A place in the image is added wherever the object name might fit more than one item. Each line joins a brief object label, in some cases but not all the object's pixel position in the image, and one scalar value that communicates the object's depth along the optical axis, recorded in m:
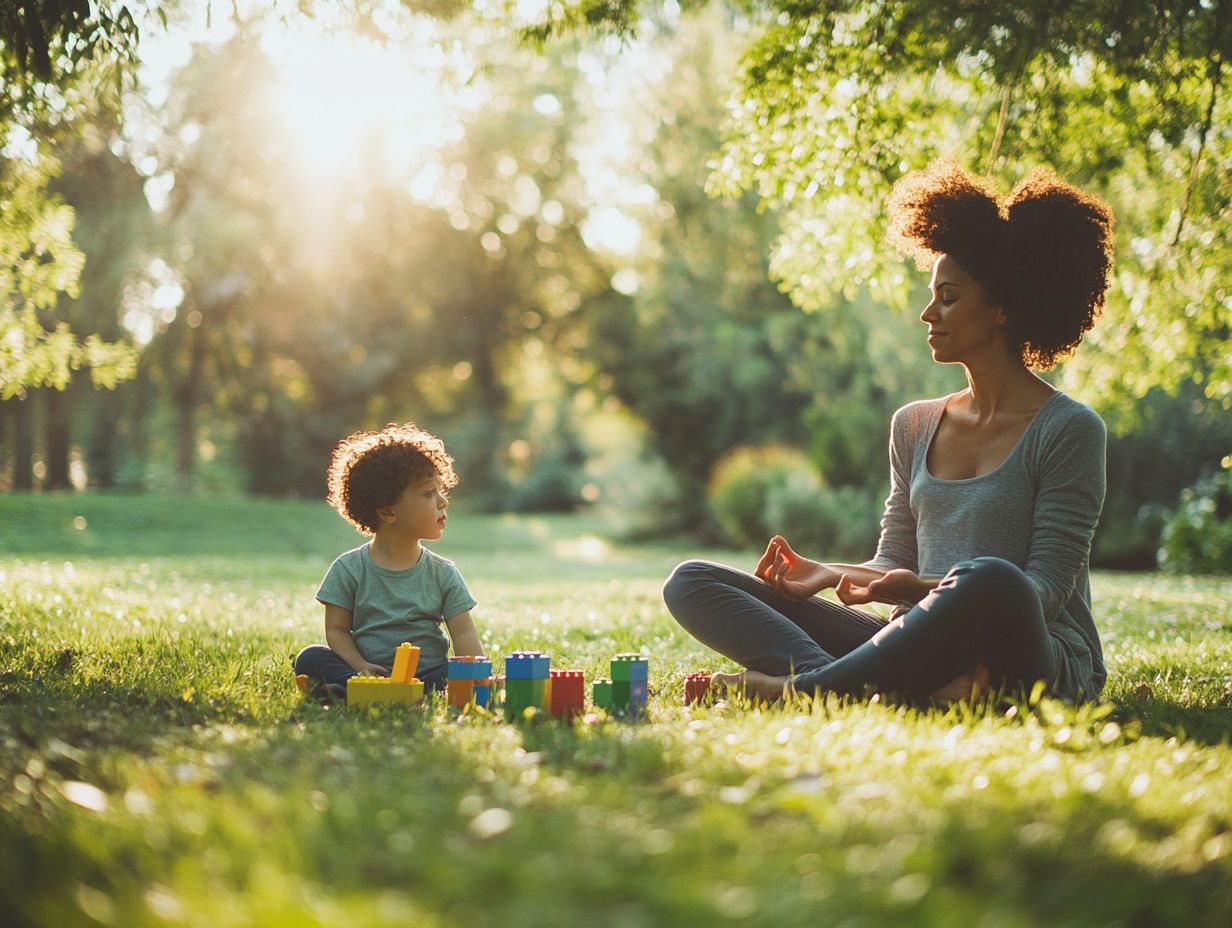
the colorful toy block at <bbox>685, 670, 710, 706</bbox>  4.55
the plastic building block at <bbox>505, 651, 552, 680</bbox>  4.02
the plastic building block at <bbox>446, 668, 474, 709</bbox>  4.24
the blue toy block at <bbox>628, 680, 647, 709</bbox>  4.20
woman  3.97
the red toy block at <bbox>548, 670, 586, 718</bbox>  4.07
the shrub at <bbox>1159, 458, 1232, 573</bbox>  16.61
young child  4.85
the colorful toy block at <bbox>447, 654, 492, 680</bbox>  4.23
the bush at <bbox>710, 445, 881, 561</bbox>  21.50
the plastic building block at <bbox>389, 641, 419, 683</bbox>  4.26
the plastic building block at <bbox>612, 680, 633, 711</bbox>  4.20
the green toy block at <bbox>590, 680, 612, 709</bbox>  4.22
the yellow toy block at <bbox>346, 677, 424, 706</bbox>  4.14
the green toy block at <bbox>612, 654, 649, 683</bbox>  4.16
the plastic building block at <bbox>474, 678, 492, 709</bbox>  4.26
